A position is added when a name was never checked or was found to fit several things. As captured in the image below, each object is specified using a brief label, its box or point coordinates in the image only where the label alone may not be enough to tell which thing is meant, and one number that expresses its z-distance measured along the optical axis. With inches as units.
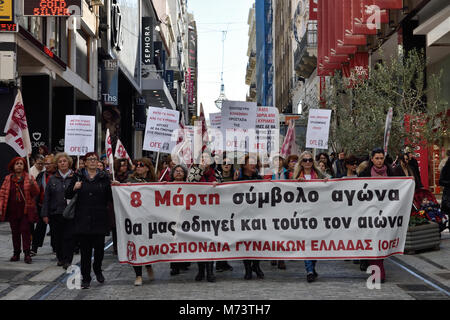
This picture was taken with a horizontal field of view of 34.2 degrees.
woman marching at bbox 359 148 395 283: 394.3
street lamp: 1487.0
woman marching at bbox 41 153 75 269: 441.7
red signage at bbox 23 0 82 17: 741.3
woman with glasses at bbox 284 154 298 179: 488.7
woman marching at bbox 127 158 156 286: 410.6
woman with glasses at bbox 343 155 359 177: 510.9
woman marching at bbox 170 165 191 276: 390.3
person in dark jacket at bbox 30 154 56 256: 496.9
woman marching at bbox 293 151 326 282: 390.7
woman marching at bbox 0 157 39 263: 457.4
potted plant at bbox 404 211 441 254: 473.3
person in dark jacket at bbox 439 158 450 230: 565.0
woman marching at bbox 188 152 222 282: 401.1
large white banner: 370.3
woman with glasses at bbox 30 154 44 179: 549.8
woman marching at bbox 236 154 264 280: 391.2
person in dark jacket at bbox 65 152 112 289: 358.0
